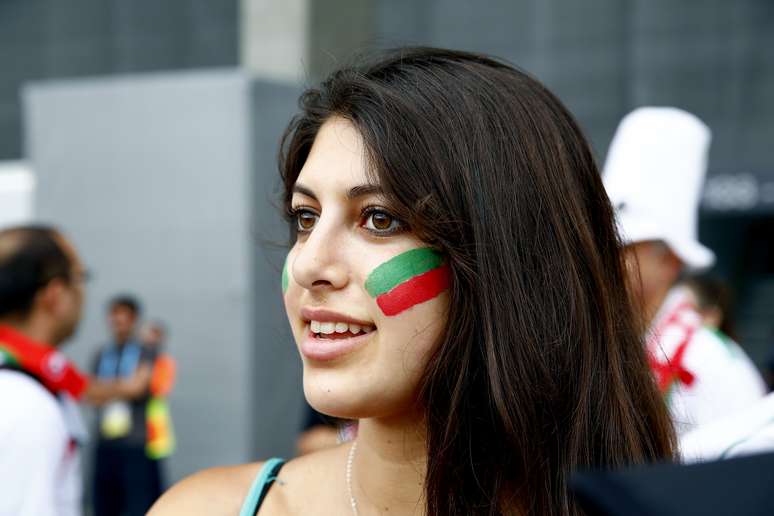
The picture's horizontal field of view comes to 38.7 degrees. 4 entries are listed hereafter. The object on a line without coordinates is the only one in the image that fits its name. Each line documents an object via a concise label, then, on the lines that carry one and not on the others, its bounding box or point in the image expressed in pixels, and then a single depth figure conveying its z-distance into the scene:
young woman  1.83
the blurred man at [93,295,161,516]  7.29
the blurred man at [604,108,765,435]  3.46
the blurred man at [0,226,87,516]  2.86
